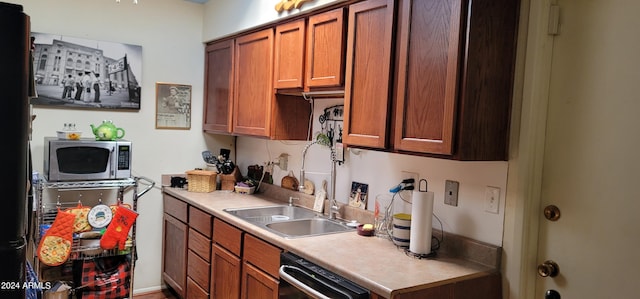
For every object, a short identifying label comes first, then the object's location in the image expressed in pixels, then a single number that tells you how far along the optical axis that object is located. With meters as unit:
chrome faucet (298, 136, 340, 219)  2.74
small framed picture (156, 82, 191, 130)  3.66
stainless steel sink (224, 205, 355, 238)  2.68
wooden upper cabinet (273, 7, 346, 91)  2.37
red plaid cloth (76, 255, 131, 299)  3.00
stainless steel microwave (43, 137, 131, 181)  2.89
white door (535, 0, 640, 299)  1.54
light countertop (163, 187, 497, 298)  1.67
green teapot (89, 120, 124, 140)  3.13
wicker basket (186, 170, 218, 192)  3.53
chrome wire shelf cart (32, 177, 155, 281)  2.93
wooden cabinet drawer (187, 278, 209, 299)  3.04
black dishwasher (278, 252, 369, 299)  1.73
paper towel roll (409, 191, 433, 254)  1.98
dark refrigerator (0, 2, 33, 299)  0.96
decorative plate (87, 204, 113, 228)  2.98
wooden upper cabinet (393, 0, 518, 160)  1.71
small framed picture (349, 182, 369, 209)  2.61
